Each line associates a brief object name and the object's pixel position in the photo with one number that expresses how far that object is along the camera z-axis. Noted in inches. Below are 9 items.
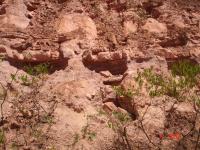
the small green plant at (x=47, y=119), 125.5
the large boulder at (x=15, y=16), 154.5
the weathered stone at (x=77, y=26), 153.9
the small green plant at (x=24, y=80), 133.5
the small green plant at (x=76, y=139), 118.5
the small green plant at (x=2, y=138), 116.4
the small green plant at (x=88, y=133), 120.9
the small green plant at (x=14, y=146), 115.9
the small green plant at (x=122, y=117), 126.9
